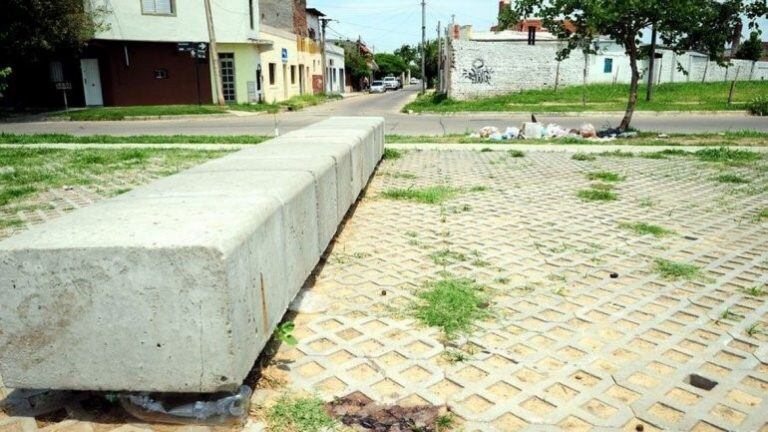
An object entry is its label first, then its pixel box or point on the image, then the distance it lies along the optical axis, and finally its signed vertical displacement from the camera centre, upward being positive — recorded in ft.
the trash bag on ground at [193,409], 8.11 -4.63
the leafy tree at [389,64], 304.30 +16.58
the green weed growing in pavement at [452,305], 11.32 -4.70
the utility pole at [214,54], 79.15 +6.38
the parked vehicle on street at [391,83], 217.15 +4.27
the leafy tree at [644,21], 40.29 +5.23
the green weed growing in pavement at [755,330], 11.00 -4.92
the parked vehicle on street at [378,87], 189.67 +2.40
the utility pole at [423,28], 163.73 +19.42
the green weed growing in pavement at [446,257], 15.02 -4.61
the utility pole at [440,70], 118.83 +5.01
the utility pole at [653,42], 44.60 +4.04
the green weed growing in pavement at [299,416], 8.07 -4.84
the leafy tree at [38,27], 65.10 +8.93
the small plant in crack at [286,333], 9.64 -4.26
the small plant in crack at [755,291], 12.92 -4.84
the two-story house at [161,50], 80.94 +7.41
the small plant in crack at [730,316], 11.66 -4.88
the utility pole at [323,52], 143.43 +11.19
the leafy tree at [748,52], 140.01 +9.64
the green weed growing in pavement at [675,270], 14.02 -4.75
